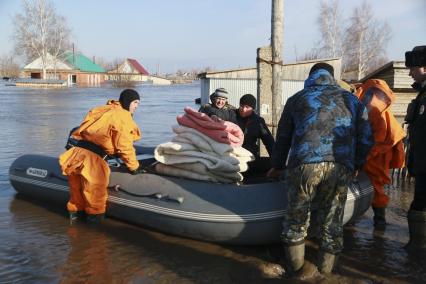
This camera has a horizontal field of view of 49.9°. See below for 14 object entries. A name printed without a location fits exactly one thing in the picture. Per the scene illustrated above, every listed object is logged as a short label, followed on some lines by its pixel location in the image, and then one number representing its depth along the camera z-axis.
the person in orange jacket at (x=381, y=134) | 4.86
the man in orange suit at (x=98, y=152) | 5.13
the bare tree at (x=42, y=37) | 56.91
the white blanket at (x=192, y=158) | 4.84
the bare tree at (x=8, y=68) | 87.97
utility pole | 7.01
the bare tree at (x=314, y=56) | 40.53
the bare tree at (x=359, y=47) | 38.84
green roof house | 63.87
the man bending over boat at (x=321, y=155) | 3.62
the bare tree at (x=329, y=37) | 39.66
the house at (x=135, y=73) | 85.02
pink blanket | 4.97
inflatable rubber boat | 4.34
